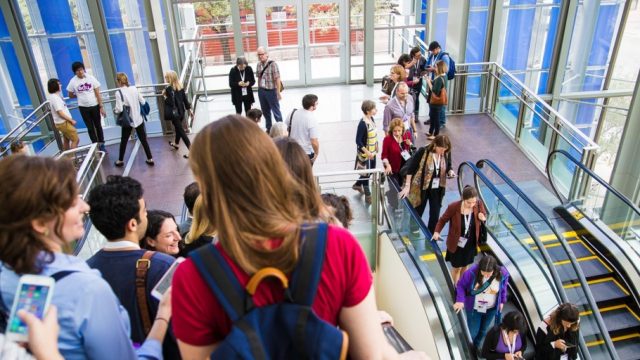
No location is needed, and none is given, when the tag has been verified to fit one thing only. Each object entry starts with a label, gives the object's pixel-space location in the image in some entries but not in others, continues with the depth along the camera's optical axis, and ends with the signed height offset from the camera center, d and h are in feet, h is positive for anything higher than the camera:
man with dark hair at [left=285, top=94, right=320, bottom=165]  21.71 -5.82
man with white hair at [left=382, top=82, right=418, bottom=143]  22.45 -5.37
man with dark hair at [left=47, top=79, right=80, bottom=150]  24.76 -5.84
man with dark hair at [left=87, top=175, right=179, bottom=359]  7.30 -3.78
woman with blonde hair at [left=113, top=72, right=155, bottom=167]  25.45 -5.68
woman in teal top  27.35 -6.22
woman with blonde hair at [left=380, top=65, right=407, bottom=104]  24.32 -4.52
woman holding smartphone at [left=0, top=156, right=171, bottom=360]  4.99 -2.53
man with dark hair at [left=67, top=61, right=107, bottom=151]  25.81 -5.31
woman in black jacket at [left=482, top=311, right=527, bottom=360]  16.72 -11.58
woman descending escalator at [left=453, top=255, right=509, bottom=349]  17.58 -10.68
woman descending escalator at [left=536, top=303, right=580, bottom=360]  16.26 -11.18
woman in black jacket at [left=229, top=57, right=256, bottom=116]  28.81 -5.16
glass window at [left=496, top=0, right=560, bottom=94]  37.70 -4.58
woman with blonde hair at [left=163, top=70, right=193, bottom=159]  26.59 -5.76
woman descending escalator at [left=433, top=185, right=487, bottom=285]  17.87 -8.62
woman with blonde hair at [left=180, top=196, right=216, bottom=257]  11.20 -5.25
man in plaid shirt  28.19 -5.34
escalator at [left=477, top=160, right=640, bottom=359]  19.19 -12.14
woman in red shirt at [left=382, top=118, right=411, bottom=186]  20.48 -6.60
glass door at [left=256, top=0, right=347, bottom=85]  39.99 -4.07
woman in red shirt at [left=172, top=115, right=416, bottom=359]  4.00 -1.92
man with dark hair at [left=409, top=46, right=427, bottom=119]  28.86 -4.76
